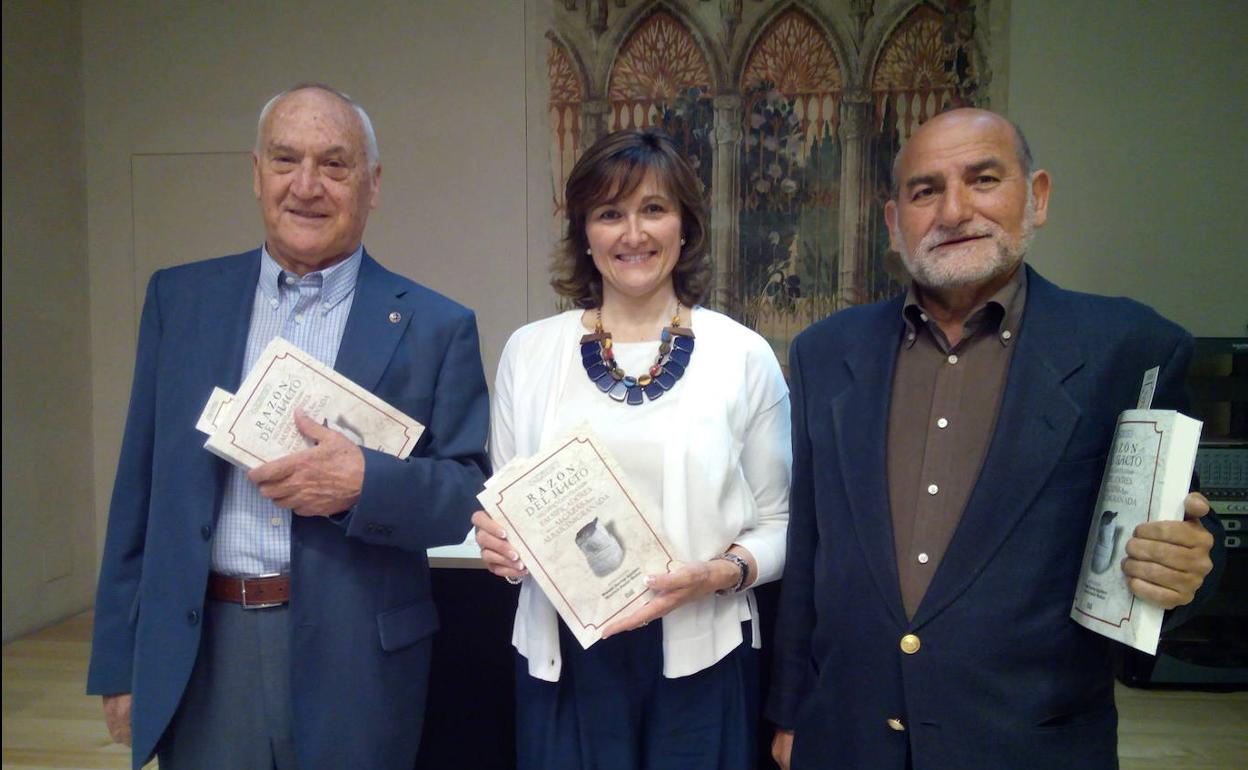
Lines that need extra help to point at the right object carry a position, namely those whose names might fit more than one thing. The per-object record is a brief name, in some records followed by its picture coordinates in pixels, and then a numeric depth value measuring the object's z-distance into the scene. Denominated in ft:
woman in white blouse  5.77
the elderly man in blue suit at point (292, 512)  5.40
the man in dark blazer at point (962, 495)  4.82
